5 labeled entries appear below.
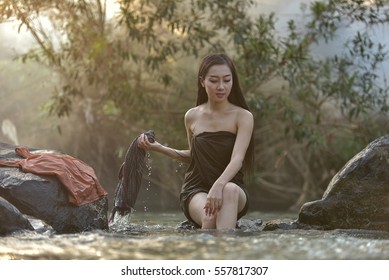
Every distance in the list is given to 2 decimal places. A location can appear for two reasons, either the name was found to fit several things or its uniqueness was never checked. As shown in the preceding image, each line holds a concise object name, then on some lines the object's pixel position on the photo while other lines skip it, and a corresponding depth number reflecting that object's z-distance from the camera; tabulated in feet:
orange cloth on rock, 29.78
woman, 27.78
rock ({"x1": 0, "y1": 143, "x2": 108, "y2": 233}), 29.07
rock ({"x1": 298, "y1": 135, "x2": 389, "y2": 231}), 31.27
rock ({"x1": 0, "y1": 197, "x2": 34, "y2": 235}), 26.03
